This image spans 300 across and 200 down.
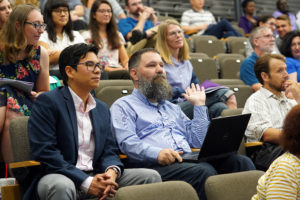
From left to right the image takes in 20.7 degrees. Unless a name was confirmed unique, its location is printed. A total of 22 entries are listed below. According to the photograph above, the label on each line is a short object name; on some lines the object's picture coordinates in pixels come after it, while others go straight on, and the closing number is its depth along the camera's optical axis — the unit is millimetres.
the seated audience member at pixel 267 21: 10260
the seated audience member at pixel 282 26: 10615
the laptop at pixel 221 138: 4234
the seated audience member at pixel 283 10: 12857
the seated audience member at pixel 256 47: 7366
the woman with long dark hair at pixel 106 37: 7336
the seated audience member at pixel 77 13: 9228
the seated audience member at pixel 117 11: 10307
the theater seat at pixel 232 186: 3570
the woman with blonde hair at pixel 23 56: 4635
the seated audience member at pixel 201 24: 11250
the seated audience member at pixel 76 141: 3748
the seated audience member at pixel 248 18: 12679
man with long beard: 4314
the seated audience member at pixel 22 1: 6784
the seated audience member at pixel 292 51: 7288
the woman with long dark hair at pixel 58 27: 6689
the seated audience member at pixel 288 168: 3016
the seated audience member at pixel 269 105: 5005
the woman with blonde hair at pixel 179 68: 5844
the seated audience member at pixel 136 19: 9149
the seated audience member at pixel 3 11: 5646
